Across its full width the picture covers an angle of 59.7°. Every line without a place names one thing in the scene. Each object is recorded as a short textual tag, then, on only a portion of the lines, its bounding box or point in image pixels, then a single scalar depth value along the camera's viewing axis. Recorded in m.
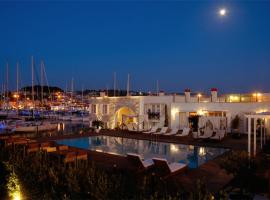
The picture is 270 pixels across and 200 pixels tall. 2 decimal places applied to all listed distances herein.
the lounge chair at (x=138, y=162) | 8.62
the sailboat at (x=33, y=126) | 24.38
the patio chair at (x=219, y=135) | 15.26
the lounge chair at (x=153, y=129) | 18.38
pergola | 9.41
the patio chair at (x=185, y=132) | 17.12
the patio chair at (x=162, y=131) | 17.89
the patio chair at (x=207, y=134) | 15.80
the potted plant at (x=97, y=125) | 20.46
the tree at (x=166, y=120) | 21.06
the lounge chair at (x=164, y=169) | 7.95
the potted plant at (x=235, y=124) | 17.94
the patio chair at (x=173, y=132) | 17.75
